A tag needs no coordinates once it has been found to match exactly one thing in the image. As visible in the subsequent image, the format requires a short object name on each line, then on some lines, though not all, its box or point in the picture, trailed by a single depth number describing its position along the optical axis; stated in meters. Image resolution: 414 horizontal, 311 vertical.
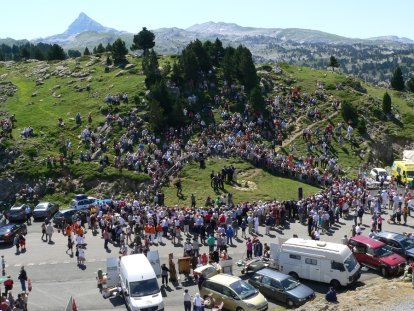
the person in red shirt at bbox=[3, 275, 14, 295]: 29.05
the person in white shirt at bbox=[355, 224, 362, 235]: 35.80
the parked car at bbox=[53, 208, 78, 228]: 43.06
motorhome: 28.41
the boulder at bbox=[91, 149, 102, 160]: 56.91
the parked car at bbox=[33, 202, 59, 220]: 46.16
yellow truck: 51.88
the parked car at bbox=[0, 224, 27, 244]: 39.12
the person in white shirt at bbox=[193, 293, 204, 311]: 25.27
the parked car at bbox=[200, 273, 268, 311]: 25.61
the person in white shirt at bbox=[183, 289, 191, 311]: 25.83
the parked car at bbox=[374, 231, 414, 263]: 31.20
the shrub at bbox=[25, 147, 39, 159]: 57.31
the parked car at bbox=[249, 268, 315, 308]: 26.61
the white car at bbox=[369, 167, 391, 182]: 53.55
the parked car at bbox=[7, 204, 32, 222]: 45.34
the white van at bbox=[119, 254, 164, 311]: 25.58
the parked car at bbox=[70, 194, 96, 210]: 46.66
